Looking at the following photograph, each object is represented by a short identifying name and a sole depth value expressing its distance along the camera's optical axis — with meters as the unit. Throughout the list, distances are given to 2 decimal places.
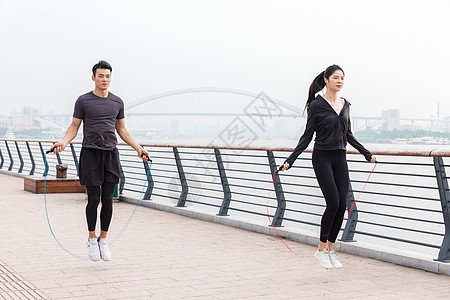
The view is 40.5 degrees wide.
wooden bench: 10.78
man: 4.66
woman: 4.42
